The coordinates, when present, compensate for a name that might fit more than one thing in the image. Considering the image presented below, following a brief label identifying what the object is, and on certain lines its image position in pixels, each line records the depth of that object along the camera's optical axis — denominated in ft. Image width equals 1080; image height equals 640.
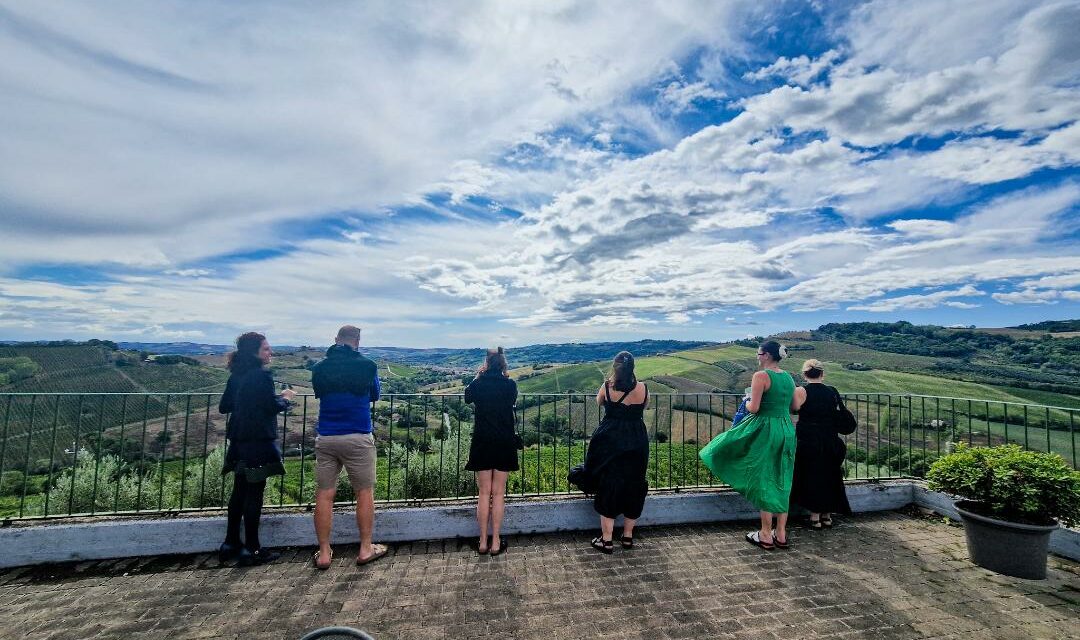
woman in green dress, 15.31
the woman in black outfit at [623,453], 15.11
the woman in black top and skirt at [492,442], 14.65
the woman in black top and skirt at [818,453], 16.81
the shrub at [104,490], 21.93
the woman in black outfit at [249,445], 13.88
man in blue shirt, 13.67
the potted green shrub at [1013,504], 13.25
